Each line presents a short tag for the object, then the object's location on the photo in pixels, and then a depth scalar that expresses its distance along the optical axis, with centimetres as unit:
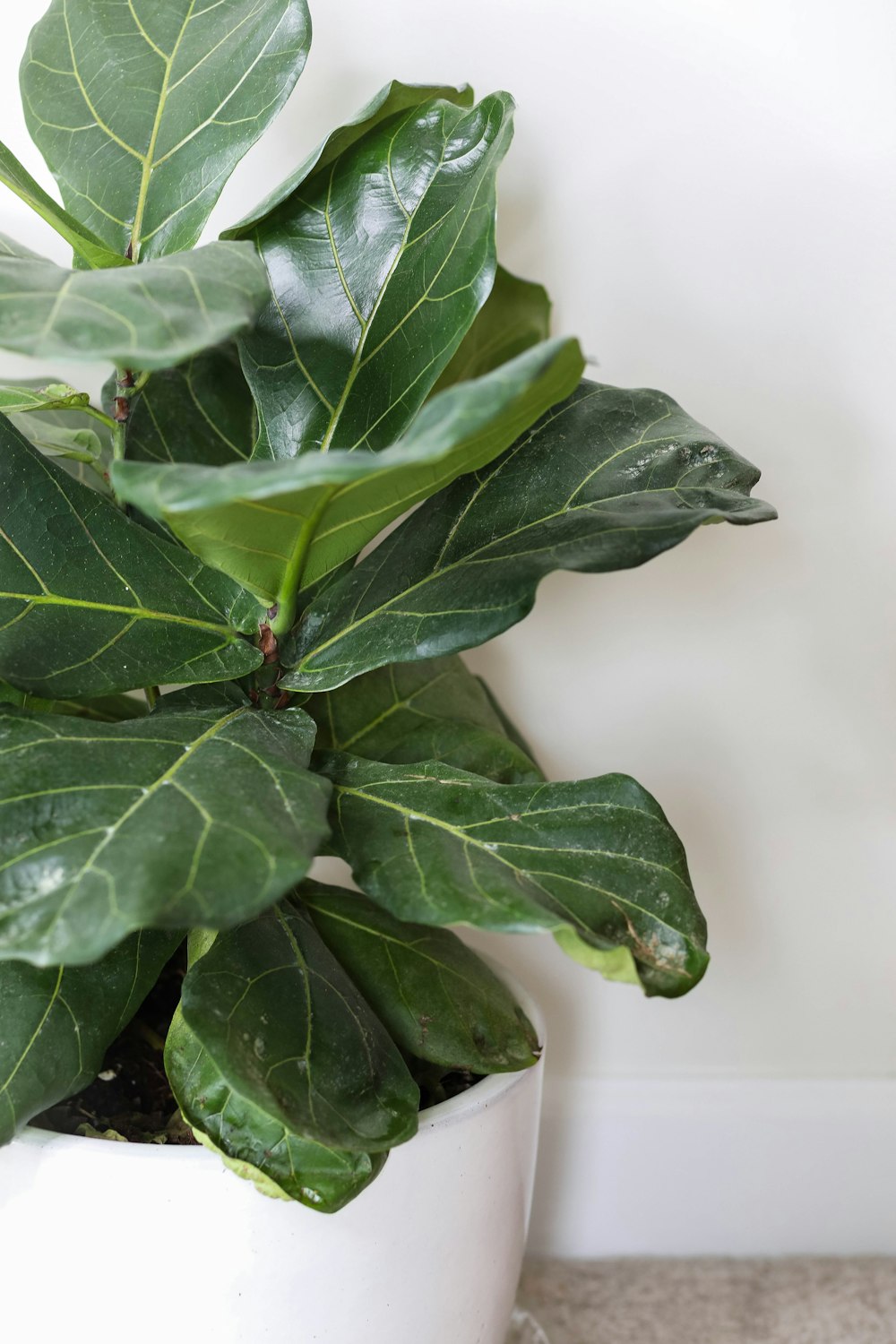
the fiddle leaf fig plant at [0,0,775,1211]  51
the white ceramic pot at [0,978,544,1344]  61
